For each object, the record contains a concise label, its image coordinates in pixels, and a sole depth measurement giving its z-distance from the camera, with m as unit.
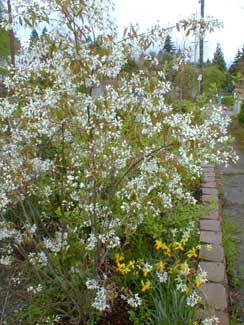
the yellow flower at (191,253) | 1.98
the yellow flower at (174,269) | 1.82
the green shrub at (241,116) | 9.10
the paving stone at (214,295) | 1.95
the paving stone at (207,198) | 3.40
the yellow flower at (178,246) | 2.00
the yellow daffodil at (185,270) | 1.77
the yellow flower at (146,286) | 1.82
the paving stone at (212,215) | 3.05
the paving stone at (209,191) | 3.64
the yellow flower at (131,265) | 1.89
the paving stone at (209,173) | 4.33
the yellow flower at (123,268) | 1.92
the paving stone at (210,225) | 2.86
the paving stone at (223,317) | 1.84
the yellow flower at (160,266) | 1.78
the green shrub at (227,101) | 15.35
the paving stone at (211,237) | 2.65
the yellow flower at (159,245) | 2.00
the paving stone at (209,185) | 3.86
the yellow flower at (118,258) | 1.95
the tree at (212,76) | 15.10
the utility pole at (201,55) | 13.41
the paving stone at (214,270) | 2.20
